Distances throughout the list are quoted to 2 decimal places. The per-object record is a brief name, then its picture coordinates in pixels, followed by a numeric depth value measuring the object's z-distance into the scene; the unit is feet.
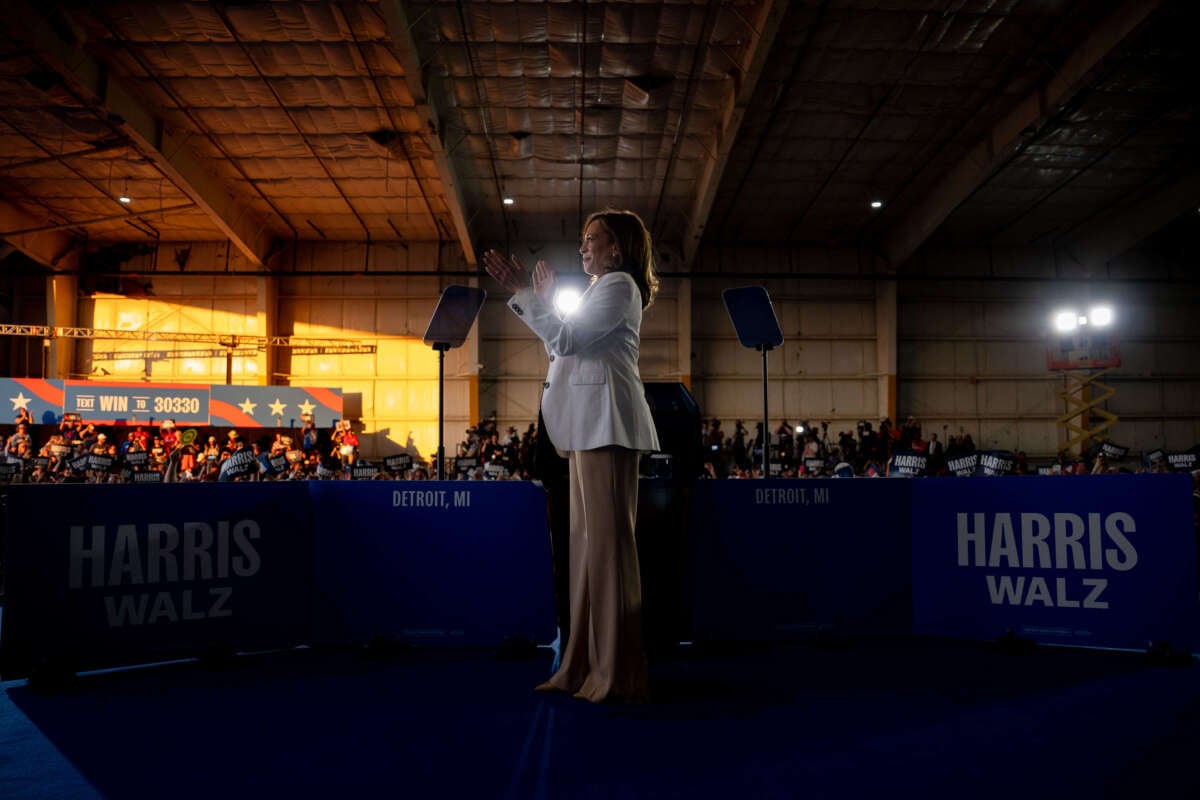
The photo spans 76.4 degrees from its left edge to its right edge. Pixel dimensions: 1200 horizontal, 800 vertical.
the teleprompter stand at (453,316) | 13.23
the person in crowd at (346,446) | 49.02
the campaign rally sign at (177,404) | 55.26
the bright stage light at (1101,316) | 59.16
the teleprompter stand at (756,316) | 13.91
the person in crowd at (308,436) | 51.74
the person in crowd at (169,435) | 53.11
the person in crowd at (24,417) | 49.95
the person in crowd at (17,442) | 43.39
